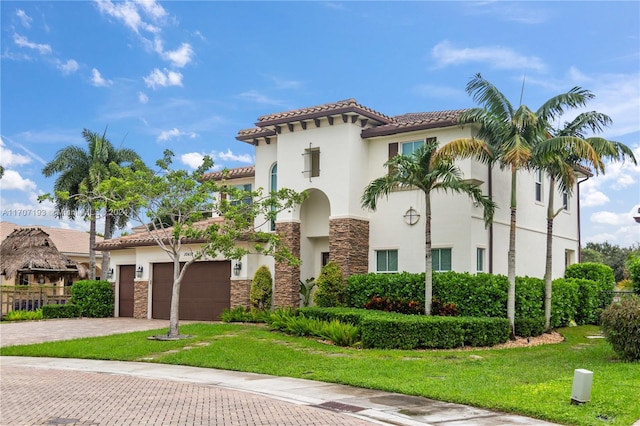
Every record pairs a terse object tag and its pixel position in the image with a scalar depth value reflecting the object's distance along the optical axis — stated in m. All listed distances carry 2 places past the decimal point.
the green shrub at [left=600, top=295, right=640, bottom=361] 14.91
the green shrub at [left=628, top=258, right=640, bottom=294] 25.42
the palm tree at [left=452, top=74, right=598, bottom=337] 20.39
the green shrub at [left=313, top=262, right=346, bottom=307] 24.12
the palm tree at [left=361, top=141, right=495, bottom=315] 21.06
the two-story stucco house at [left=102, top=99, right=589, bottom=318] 23.92
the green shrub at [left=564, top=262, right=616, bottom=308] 28.39
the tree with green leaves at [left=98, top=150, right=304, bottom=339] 21.22
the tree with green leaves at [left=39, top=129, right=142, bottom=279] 38.44
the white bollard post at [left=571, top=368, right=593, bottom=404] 10.70
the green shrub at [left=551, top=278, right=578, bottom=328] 24.06
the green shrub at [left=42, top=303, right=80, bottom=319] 30.53
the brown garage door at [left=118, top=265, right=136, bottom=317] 31.56
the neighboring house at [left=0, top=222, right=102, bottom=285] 41.53
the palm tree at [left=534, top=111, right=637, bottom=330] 19.91
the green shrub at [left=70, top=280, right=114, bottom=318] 31.33
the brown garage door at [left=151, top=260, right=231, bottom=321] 27.91
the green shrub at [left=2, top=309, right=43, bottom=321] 30.45
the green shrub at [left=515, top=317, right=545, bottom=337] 21.17
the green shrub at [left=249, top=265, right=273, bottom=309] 26.36
